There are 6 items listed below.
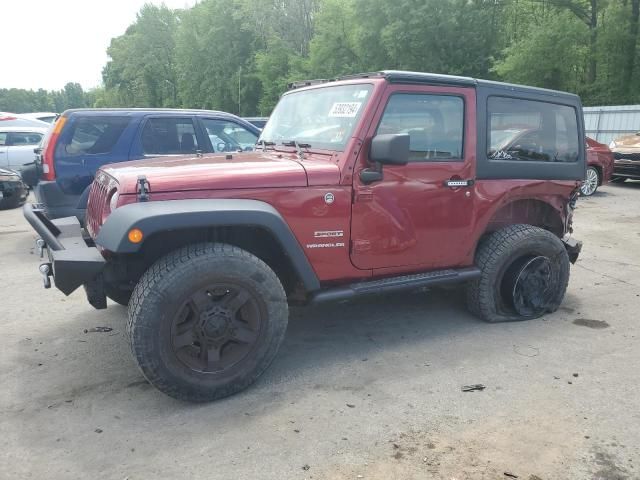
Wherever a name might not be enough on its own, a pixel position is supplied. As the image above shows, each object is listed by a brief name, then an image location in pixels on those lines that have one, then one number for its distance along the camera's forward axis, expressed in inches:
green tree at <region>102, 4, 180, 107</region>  2084.2
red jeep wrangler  116.6
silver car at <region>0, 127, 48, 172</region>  510.6
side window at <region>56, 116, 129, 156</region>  247.9
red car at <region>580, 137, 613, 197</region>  457.4
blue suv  245.4
